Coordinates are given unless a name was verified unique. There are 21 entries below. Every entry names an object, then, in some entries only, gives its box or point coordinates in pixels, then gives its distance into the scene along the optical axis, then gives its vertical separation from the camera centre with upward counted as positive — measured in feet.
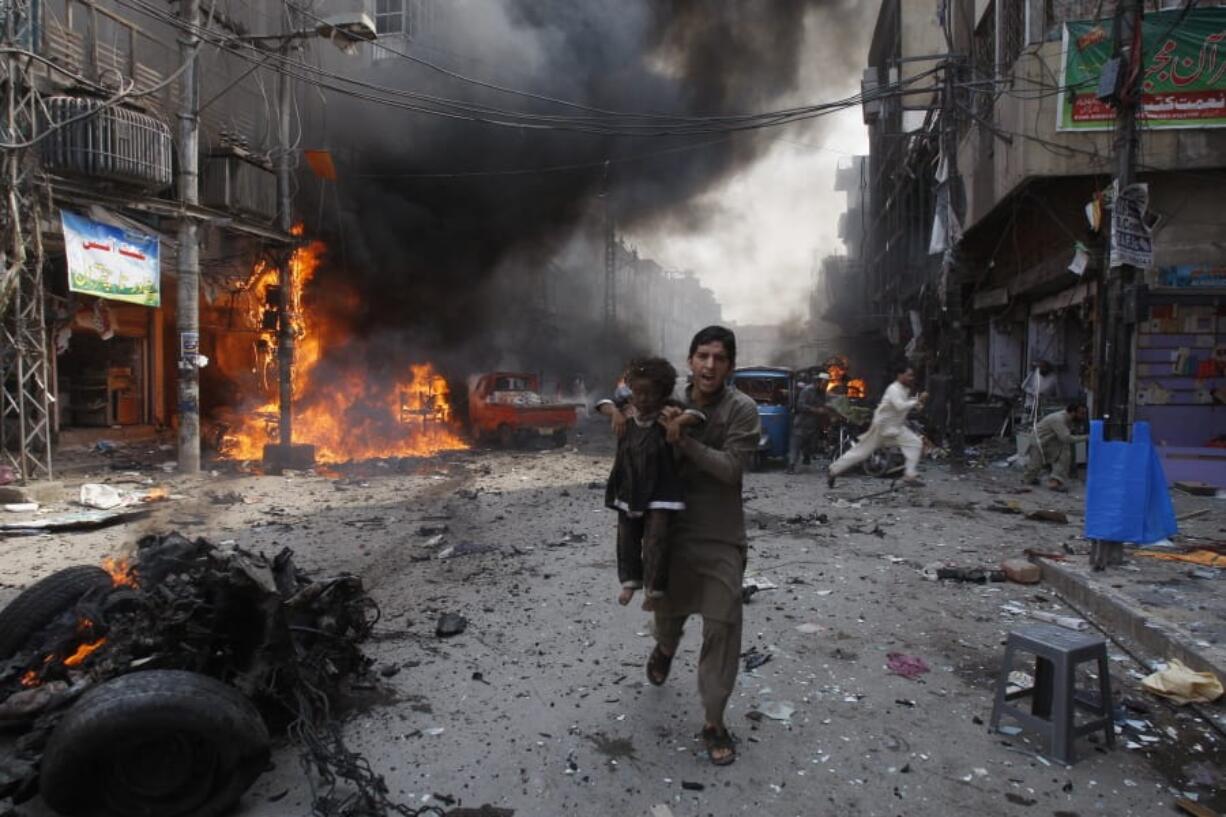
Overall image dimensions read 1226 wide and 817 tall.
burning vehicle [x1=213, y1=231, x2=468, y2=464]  47.47 -1.54
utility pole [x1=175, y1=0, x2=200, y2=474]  36.27 +4.81
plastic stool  9.43 -4.20
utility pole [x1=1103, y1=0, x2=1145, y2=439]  17.95 +2.99
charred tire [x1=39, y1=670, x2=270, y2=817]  7.69 -4.26
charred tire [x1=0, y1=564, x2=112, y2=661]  11.12 -3.79
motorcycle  37.24 -4.27
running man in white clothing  31.55 -2.39
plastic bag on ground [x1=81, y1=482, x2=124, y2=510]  28.27 -5.19
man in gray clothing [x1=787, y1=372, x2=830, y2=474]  40.19 -2.44
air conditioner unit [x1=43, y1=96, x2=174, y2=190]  31.94 +10.25
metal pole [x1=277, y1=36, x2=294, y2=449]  42.47 +3.90
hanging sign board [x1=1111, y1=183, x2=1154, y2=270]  18.10 +3.93
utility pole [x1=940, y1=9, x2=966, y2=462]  39.50 +5.28
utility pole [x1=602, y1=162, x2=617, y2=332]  93.78 +14.50
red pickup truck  51.75 -2.84
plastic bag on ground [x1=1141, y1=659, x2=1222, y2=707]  11.30 -4.75
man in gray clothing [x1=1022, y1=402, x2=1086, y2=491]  33.63 -3.02
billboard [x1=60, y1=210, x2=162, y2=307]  32.14 +4.95
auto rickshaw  41.70 -1.30
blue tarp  17.52 -2.64
